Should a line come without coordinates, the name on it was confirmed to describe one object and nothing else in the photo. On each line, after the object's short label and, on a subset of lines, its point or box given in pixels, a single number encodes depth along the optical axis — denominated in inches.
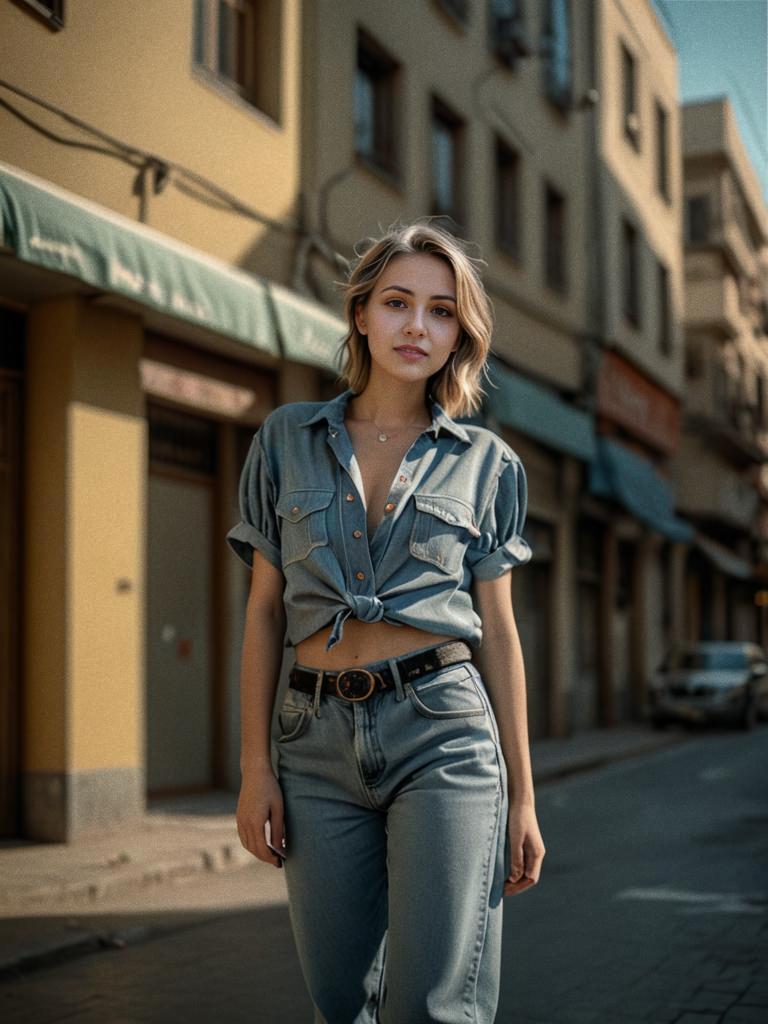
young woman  96.3
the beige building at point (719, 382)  1299.2
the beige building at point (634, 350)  885.2
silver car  860.6
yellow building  354.6
